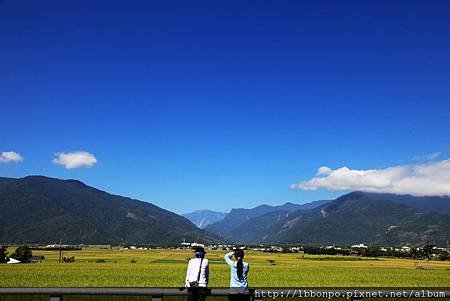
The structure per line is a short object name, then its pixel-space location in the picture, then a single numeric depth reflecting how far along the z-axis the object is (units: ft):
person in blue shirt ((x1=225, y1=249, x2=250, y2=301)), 31.48
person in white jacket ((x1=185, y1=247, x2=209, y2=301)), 31.73
